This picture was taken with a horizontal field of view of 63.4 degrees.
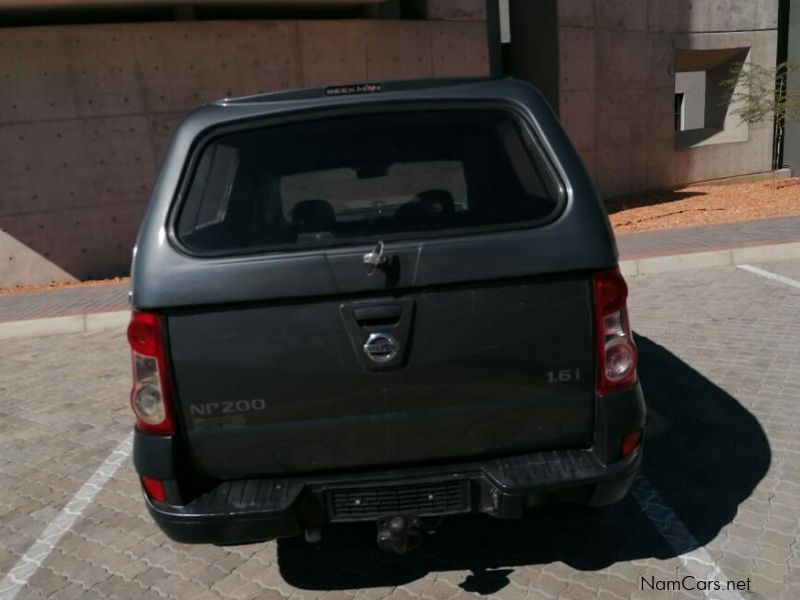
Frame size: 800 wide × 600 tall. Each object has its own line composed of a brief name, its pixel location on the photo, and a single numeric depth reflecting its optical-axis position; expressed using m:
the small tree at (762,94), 14.80
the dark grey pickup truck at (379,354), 2.12
